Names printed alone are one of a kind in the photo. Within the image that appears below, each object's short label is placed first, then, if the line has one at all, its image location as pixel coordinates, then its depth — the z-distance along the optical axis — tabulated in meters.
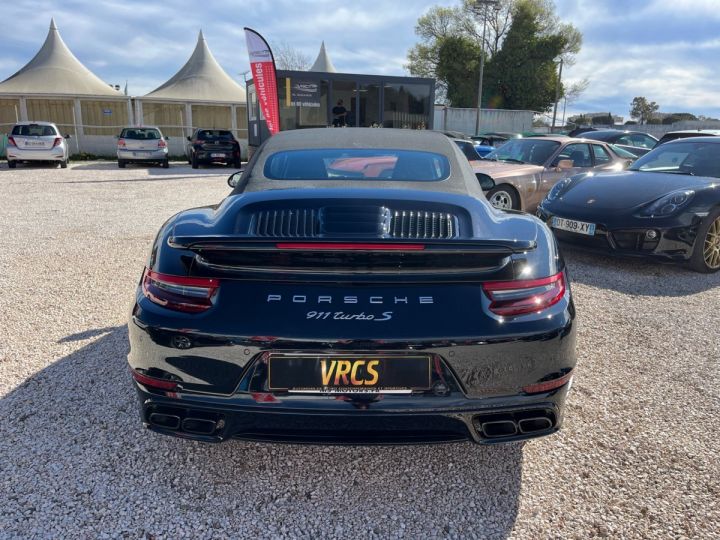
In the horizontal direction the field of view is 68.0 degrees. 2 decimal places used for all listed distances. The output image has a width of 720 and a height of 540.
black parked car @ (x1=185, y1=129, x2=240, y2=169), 20.17
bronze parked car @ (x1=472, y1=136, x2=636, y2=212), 8.14
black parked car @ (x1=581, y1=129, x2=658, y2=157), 14.19
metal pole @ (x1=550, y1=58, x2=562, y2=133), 42.64
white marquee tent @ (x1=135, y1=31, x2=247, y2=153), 26.94
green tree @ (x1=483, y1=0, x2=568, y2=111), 46.69
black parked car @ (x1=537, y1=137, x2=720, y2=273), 5.46
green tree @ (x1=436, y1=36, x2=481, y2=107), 47.81
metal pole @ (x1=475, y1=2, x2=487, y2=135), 30.60
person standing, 19.62
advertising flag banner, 12.83
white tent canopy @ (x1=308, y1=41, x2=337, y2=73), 33.05
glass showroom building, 19.34
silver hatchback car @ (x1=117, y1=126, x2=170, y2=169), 19.83
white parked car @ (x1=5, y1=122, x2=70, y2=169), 18.06
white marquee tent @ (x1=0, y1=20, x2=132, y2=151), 25.86
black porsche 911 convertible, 1.84
